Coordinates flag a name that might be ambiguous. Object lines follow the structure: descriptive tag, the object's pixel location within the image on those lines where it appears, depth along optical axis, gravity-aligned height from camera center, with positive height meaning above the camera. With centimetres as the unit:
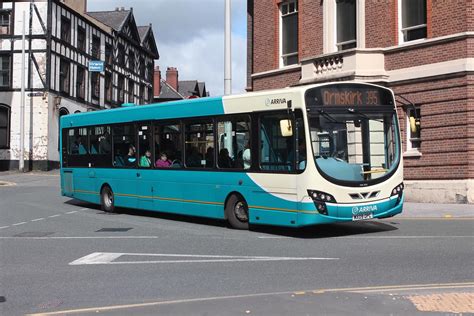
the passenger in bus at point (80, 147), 1691 +51
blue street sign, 3947 +686
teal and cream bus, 1047 +16
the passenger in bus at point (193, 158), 1283 +14
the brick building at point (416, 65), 1723 +335
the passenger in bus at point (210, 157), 1242 +16
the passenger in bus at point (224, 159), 1202 +11
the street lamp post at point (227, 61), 1864 +341
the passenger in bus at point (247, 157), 1153 +15
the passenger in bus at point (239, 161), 1172 +7
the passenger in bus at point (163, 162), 1372 +5
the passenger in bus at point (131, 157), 1473 +19
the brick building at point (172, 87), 6209 +957
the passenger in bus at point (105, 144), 1576 +57
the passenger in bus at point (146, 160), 1425 +11
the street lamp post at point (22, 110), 3484 +334
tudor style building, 3672 +615
